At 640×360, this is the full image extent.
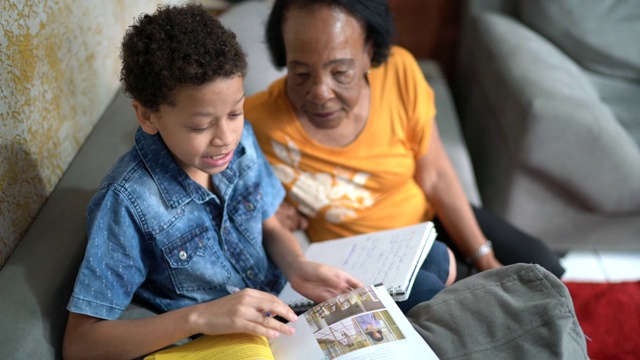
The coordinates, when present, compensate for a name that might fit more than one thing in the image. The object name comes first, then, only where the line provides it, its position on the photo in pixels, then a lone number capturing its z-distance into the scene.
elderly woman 1.24
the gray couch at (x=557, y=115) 1.70
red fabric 1.32
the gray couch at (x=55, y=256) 0.90
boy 0.88
